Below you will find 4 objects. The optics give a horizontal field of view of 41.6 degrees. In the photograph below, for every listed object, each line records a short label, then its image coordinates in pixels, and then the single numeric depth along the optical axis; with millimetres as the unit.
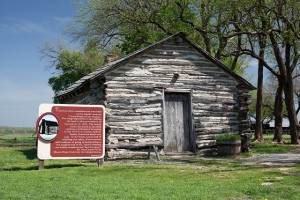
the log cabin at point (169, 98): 15625
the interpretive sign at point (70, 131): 11750
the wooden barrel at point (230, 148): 16031
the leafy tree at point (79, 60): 33688
